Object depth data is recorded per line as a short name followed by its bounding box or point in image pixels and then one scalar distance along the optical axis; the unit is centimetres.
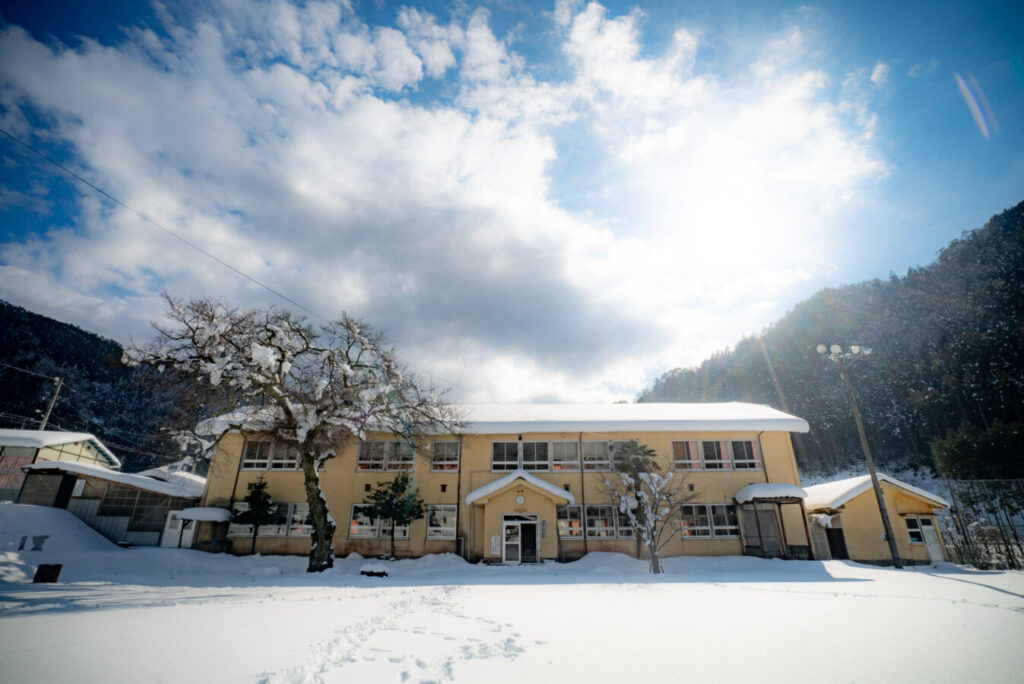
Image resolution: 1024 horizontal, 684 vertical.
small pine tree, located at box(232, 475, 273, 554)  2062
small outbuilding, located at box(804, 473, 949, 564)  2005
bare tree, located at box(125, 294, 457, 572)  1461
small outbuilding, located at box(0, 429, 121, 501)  2297
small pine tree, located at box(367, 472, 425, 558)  1973
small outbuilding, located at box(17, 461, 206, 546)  2202
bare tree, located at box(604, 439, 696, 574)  1670
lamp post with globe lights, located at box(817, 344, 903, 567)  1623
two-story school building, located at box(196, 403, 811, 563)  2034
